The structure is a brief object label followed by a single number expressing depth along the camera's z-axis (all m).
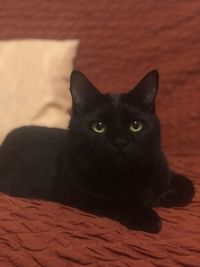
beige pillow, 1.44
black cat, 1.08
